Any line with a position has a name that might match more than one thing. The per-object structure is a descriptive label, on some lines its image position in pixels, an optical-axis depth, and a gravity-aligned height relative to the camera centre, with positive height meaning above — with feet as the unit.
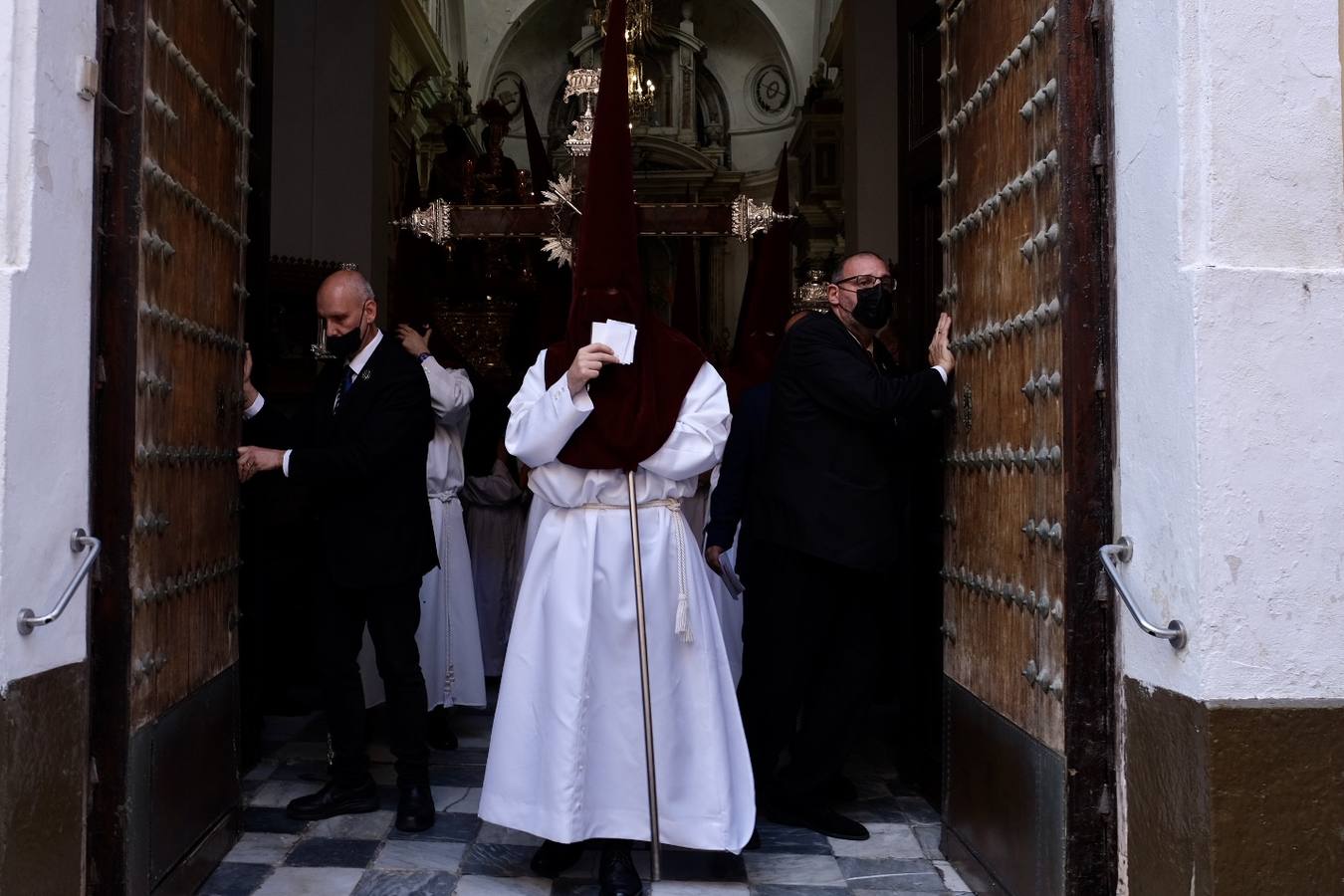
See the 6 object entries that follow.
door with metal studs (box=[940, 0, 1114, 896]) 10.15 +0.08
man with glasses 13.92 -0.85
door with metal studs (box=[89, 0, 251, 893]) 10.52 +0.21
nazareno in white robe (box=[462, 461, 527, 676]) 23.11 -1.82
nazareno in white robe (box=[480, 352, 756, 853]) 12.48 -2.13
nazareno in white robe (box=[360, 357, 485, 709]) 18.54 -2.13
